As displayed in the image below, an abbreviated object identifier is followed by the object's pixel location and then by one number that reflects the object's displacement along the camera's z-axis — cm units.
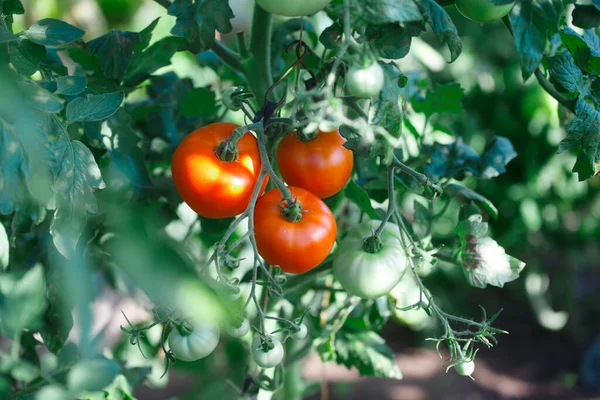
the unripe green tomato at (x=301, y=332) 55
